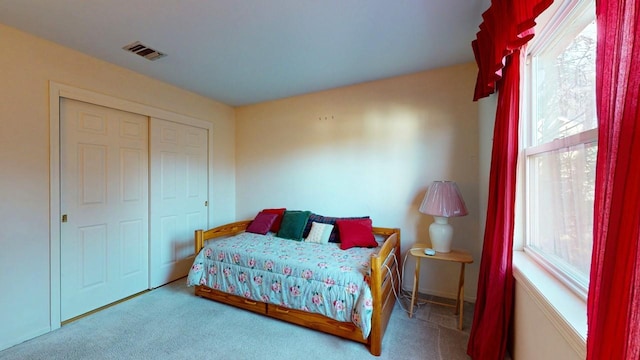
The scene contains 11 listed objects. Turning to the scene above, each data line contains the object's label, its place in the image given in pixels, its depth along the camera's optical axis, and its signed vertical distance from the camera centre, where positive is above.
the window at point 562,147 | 0.95 +0.15
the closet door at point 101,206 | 2.26 -0.36
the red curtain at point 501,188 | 1.42 -0.06
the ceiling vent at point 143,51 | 2.15 +1.11
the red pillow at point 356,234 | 2.61 -0.64
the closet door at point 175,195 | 2.95 -0.29
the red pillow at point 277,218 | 3.25 -0.58
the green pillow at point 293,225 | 2.96 -0.62
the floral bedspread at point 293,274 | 1.92 -0.90
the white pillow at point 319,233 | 2.80 -0.68
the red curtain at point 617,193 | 0.47 -0.03
